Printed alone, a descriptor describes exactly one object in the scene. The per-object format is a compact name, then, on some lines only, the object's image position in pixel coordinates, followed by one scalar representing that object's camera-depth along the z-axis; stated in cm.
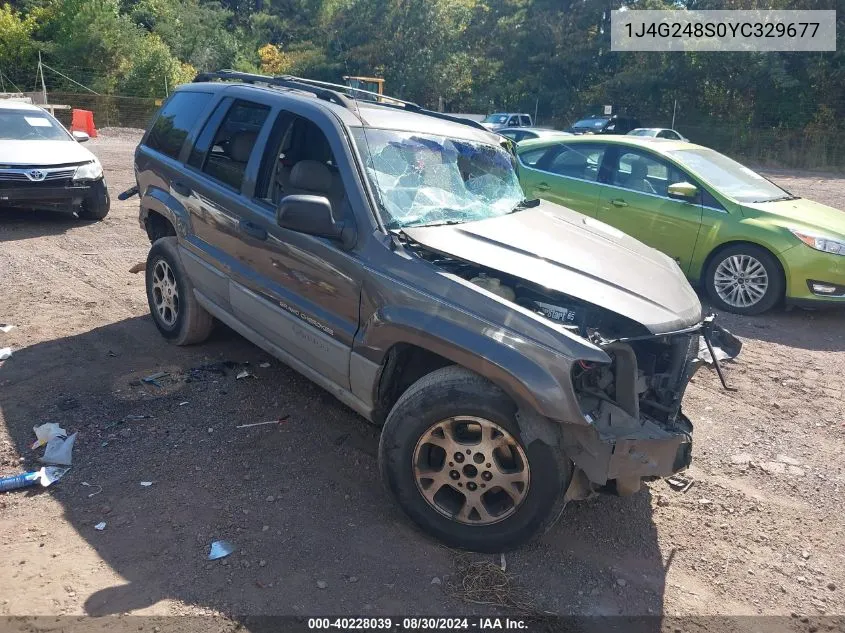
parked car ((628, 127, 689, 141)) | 2423
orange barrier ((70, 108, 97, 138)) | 2392
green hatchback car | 682
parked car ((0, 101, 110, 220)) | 895
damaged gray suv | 303
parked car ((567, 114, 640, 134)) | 2916
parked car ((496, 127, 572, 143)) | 1862
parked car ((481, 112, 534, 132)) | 3027
